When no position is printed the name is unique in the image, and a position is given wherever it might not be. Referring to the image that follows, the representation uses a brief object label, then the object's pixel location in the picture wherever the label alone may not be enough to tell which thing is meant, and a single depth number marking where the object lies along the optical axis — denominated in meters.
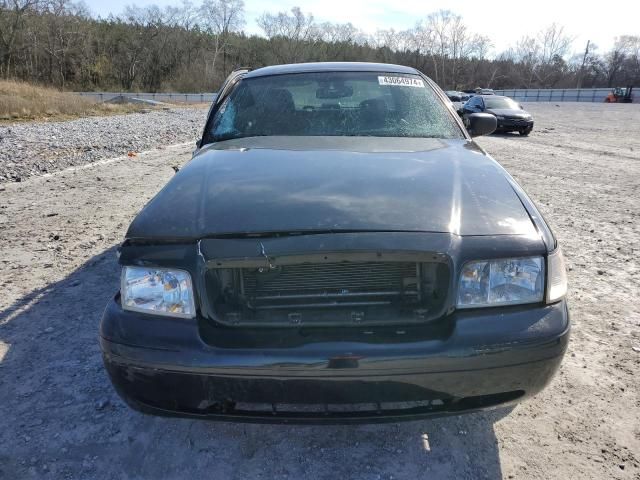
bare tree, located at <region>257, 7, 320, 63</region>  76.88
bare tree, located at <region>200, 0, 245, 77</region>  74.00
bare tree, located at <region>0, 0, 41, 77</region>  51.25
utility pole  73.25
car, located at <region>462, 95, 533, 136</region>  16.44
